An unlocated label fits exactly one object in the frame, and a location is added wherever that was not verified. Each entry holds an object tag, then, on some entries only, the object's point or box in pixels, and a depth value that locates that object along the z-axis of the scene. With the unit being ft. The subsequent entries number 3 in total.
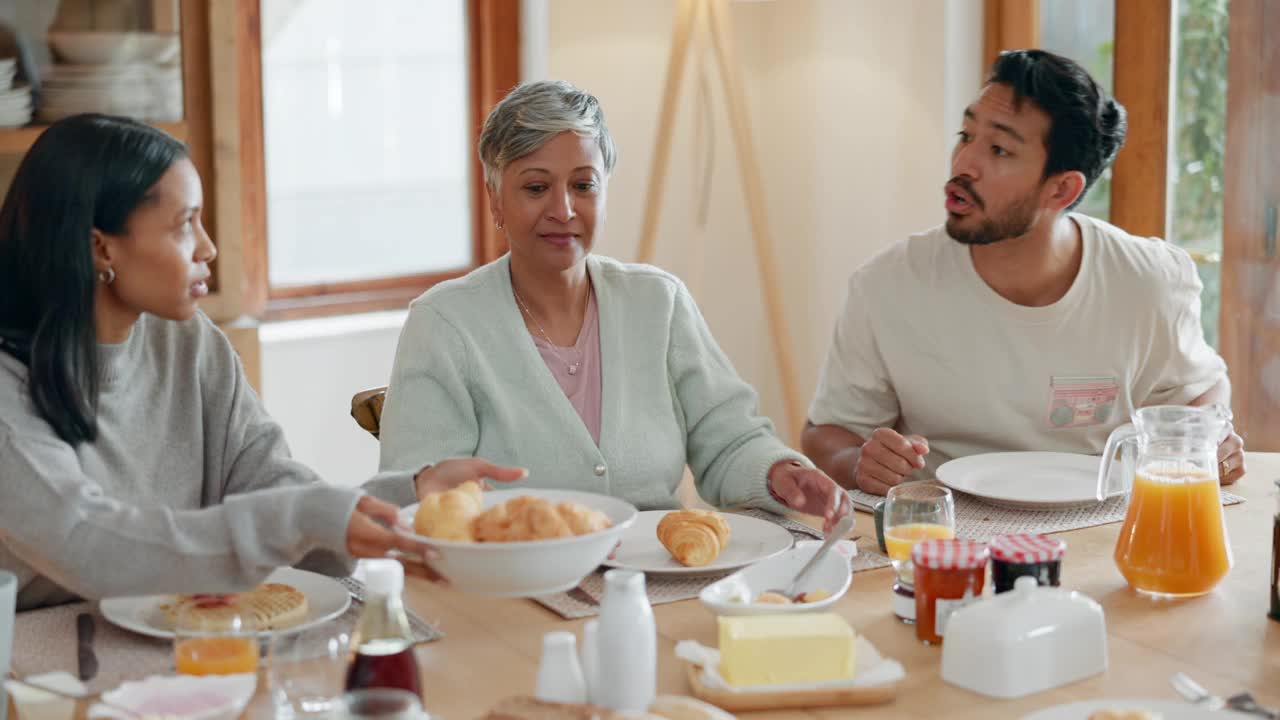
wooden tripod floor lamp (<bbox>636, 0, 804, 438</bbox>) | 11.44
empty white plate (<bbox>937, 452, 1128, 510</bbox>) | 6.50
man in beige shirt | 7.72
